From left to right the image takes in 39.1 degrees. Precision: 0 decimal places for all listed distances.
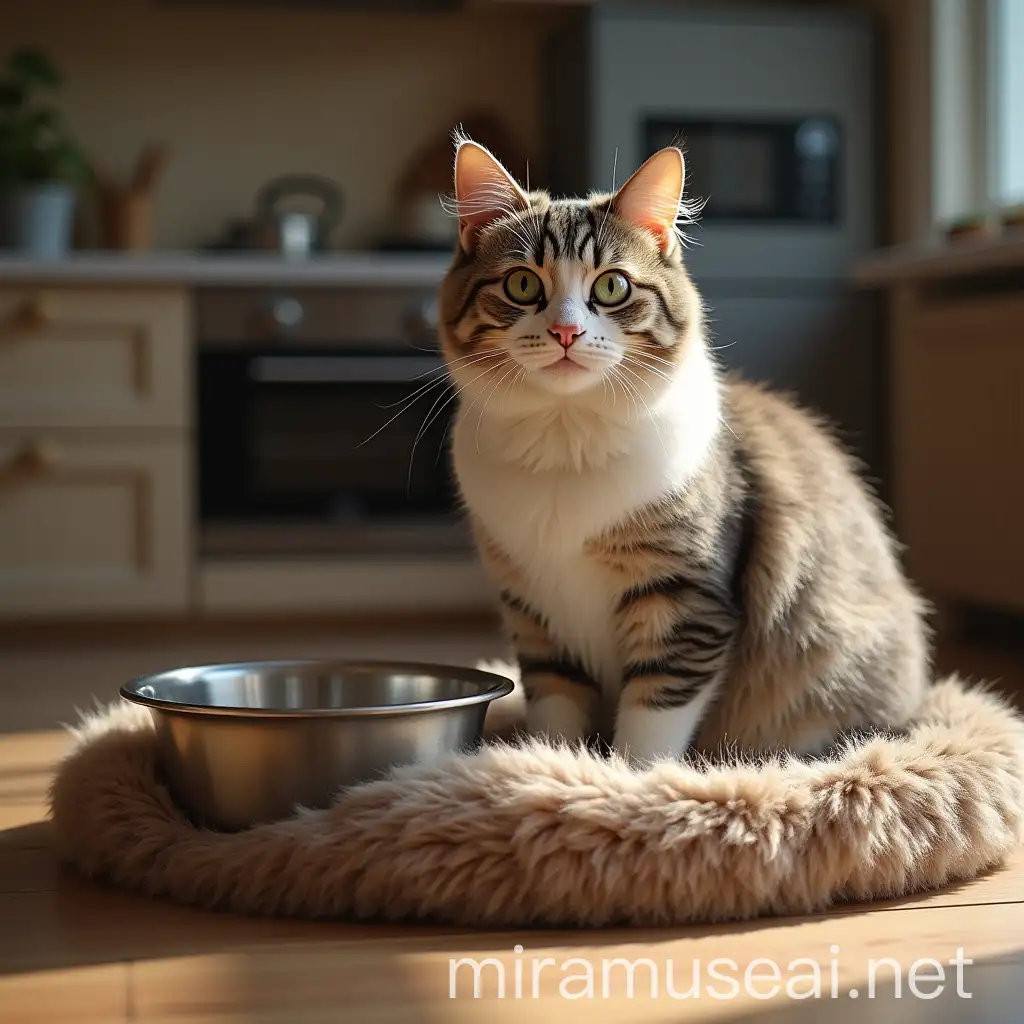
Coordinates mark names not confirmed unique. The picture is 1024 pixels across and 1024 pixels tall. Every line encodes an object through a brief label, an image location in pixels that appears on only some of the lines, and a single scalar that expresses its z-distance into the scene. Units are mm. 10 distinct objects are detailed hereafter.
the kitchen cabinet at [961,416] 2863
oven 3348
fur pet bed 1290
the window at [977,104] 3518
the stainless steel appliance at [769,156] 3643
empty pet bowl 1382
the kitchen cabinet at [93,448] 3246
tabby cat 1469
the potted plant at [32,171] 3410
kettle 3633
